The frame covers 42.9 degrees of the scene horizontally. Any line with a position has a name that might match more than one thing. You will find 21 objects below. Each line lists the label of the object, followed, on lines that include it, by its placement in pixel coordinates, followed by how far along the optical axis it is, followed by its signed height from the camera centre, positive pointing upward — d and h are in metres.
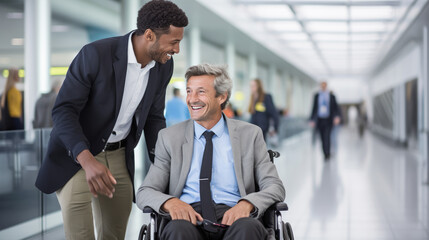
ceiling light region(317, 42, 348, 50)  18.91 +2.46
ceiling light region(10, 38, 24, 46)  6.65 +0.93
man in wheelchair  2.63 -0.24
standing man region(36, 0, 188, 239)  2.29 +0.04
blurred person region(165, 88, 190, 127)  9.75 +0.09
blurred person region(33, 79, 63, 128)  6.15 +0.06
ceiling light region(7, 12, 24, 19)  6.56 +1.24
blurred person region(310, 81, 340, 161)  11.50 +0.02
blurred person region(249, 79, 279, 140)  9.55 +0.13
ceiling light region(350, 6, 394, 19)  12.10 +2.36
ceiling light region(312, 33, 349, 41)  16.88 +2.44
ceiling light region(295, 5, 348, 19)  12.25 +2.40
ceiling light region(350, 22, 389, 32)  14.57 +2.40
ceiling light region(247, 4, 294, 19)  12.21 +2.41
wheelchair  2.49 -0.52
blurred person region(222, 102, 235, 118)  10.26 +0.05
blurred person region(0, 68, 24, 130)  6.32 +0.15
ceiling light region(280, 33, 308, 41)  16.83 +2.47
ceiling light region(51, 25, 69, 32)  7.77 +1.29
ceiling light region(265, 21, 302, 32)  14.60 +2.46
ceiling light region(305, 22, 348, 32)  14.56 +2.42
